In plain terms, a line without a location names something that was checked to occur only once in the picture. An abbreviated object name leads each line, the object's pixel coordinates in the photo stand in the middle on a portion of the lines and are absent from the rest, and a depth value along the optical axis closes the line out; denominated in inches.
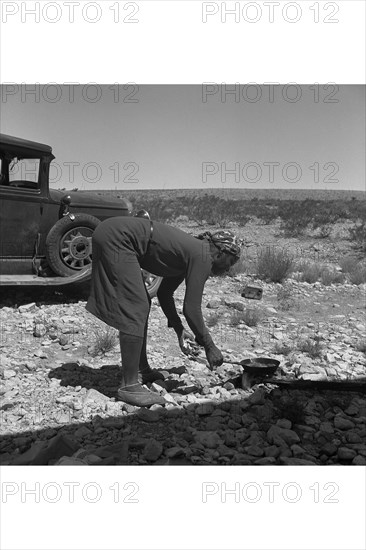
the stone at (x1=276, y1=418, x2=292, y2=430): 151.3
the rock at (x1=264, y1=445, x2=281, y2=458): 134.8
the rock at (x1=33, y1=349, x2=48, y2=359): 211.6
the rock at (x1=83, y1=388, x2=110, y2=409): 165.0
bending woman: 158.9
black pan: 180.1
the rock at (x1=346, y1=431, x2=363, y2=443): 144.3
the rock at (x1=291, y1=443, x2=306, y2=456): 136.2
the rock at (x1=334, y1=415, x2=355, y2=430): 153.1
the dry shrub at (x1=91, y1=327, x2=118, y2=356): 218.7
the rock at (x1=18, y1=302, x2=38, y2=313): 274.7
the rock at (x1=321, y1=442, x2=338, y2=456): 136.8
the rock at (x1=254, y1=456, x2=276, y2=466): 129.9
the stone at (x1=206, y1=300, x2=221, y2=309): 307.6
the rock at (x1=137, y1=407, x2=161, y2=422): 154.8
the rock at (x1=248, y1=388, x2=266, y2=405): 167.6
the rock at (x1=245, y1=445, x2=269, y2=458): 135.0
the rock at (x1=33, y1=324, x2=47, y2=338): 237.0
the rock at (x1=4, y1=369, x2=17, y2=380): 185.9
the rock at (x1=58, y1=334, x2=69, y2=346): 227.8
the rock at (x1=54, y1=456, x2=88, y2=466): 122.6
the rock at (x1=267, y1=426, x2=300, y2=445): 142.2
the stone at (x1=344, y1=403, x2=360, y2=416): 163.6
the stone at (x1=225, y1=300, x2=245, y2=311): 300.7
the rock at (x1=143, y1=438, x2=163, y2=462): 132.0
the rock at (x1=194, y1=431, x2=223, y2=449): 139.5
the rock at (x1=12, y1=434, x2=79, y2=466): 125.0
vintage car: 268.4
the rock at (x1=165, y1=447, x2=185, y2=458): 132.3
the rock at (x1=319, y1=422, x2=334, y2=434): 149.7
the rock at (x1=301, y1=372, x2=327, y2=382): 190.7
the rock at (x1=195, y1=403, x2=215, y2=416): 159.6
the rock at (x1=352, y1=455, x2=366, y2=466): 131.2
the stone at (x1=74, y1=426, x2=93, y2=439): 144.2
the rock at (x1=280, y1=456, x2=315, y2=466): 129.2
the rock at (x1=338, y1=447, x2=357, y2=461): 134.2
